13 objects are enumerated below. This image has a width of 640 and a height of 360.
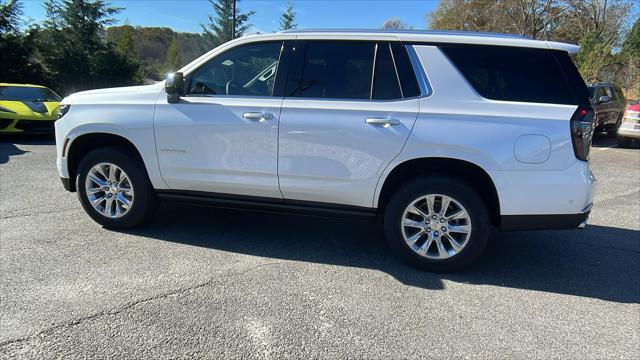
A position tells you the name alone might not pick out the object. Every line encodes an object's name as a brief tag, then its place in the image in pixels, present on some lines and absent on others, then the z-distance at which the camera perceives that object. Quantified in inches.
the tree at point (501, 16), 1248.2
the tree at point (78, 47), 762.8
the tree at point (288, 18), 1166.3
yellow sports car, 410.3
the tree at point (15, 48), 692.7
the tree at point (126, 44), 887.5
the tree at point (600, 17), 1288.1
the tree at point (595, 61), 941.2
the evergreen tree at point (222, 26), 1162.2
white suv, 138.8
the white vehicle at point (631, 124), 469.1
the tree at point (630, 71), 984.3
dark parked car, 521.9
